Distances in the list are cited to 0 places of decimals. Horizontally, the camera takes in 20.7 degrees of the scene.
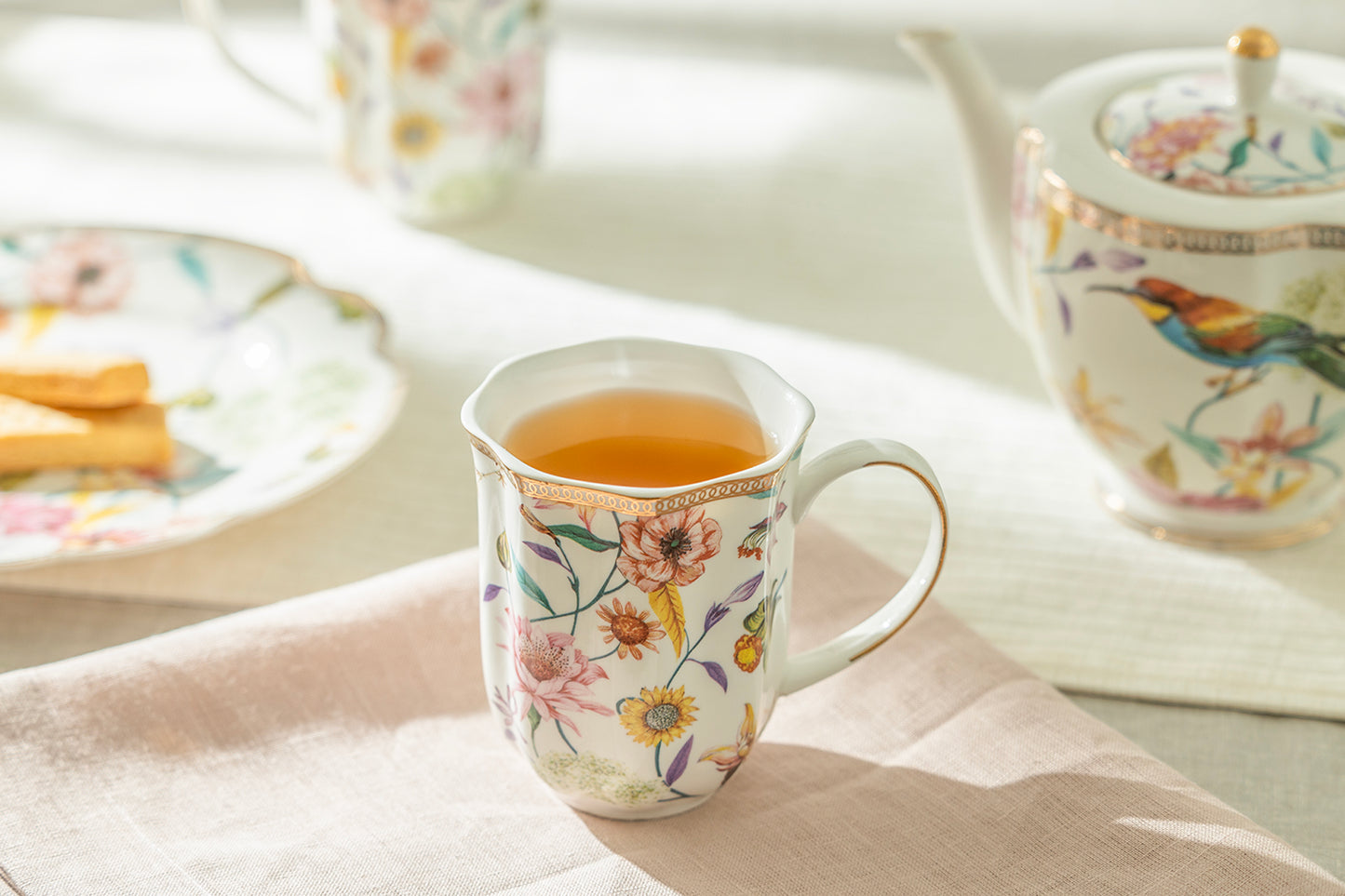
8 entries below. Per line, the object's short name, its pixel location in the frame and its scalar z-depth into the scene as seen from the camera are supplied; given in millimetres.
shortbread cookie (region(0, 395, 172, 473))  1228
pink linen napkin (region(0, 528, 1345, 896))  1050
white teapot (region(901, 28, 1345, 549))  1166
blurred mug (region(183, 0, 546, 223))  1405
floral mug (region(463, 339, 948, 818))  1032
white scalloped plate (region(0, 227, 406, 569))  1206
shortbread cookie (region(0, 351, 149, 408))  1238
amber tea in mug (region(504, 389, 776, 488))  1066
